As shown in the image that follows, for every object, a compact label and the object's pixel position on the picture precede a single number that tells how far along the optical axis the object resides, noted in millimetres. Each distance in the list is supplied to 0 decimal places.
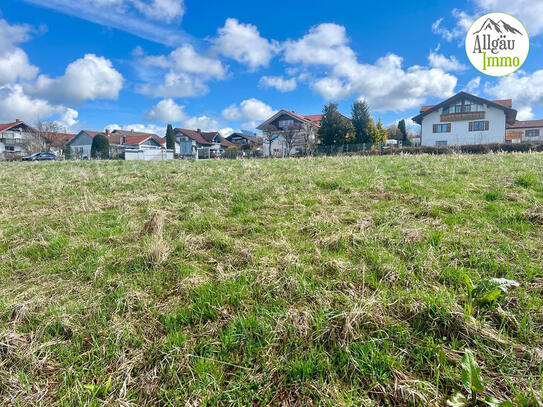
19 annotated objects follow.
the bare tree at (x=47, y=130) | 55047
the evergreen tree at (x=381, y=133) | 38312
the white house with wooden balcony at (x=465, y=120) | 38031
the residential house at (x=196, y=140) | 63838
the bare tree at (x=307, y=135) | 38334
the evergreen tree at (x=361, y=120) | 37094
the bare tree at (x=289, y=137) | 41000
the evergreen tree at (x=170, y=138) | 58250
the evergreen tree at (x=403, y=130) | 49638
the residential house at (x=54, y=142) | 58125
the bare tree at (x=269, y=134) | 42125
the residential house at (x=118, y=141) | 61181
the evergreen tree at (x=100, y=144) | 41938
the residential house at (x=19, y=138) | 55312
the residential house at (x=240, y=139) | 60062
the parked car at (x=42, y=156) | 37128
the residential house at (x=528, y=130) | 59500
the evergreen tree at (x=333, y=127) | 35656
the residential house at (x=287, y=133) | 40000
